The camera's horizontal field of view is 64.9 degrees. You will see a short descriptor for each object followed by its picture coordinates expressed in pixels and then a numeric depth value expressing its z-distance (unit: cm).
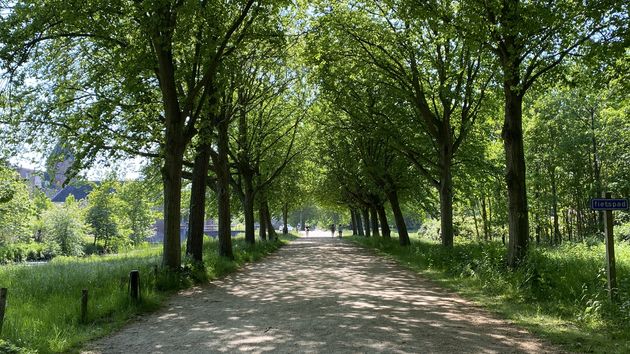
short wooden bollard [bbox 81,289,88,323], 831
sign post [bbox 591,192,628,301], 821
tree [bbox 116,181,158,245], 5544
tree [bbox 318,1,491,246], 1714
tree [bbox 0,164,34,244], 2462
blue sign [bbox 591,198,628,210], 821
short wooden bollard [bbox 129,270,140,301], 993
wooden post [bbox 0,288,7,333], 655
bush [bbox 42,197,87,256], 4725
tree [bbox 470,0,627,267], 1027
